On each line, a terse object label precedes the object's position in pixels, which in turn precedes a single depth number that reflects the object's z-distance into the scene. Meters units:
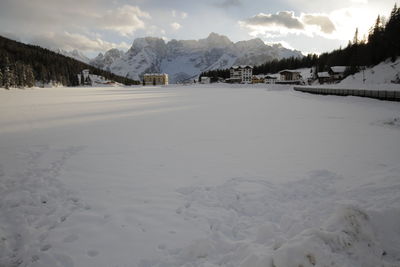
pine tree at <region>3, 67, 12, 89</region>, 76.94
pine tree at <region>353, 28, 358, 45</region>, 112.62
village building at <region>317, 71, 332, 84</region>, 96.69
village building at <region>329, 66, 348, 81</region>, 87.88
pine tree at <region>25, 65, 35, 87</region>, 91.72
